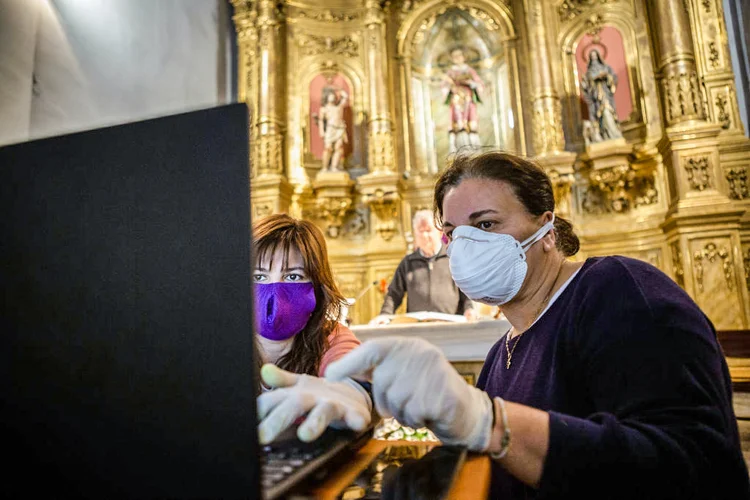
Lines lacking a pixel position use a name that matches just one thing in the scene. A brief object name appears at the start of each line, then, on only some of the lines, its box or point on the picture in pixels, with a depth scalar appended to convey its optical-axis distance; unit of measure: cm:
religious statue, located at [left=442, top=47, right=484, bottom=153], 696
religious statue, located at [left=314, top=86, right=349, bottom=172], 680
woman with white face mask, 65
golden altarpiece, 541
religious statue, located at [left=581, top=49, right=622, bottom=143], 608
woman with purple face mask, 130
